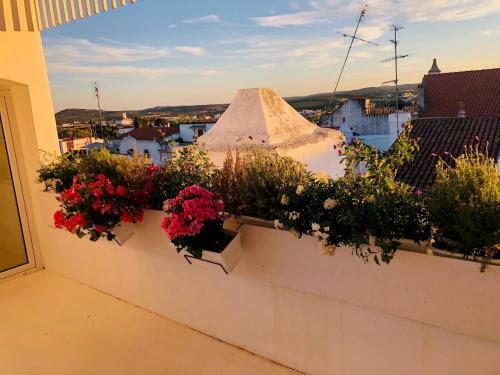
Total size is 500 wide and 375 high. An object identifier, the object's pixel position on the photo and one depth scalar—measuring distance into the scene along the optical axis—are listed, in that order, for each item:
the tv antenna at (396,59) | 8.60
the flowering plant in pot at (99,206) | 2.59
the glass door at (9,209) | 4.03
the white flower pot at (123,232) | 2.78
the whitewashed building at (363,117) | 16.19
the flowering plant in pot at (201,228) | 2.04
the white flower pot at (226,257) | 2.09
